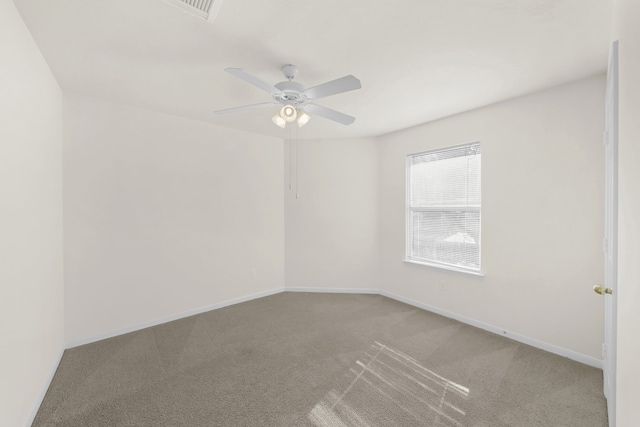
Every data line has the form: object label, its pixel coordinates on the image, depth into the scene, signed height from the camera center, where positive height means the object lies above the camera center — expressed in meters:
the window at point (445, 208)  3.26 +0.02
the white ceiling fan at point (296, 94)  1.76 +0.84
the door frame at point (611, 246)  1.38 -0.22
